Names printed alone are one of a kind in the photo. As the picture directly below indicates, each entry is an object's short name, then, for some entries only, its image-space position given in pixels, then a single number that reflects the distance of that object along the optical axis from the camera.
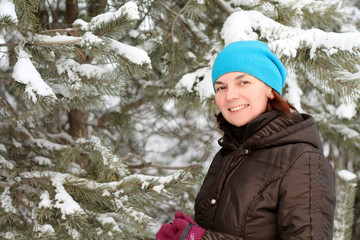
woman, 2.40
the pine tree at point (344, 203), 3.67
